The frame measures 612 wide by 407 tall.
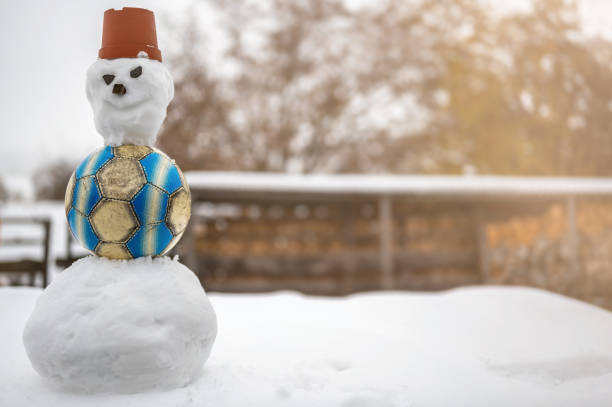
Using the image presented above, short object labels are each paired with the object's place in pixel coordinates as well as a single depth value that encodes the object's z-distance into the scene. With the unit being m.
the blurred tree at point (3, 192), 13.33
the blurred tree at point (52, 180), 20.39
